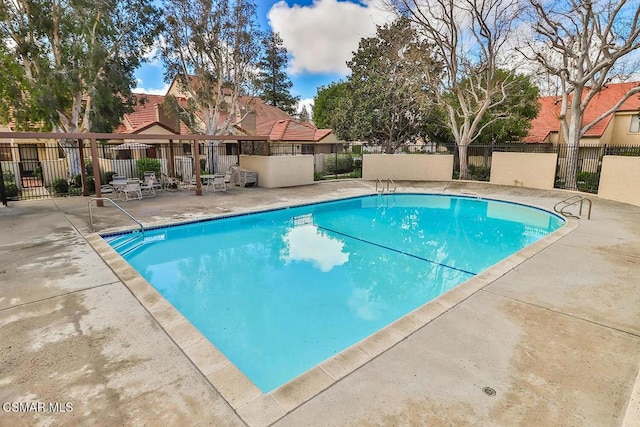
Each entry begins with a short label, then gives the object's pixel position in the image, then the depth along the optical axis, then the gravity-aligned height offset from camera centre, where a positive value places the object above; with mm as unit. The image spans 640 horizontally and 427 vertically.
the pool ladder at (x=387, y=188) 14448 -1373
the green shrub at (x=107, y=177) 14680 -790
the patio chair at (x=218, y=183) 13867 -1019
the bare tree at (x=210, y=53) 16188 +5258
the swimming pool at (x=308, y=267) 4449 -2189
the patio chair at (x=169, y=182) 14133 -977
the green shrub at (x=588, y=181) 13703 -1049
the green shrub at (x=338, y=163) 20625 -350
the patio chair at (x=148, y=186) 12328 -993
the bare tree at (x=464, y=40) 14742 +5334
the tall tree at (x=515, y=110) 17750 +2474
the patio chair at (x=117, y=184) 11742 -865
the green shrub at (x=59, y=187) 12789 -1043
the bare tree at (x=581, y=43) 12289 +4463
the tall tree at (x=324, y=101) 34812 +5974
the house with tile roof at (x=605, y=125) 21523 +1983
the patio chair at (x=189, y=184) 14095 -1066
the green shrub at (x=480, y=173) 17625 -876
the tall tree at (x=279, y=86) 35256 +7765
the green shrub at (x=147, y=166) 15648 -358
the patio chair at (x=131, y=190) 11477 -1056
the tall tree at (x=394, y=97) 17844 +3436
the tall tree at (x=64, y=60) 12289 +3740
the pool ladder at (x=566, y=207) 9318 -1585
